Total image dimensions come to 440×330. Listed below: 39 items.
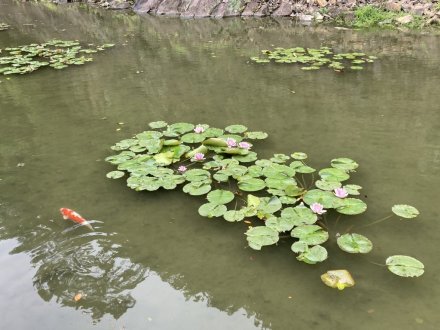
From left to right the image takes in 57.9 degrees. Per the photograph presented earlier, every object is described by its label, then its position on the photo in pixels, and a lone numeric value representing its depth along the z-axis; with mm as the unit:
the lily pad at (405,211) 2289
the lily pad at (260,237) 2088
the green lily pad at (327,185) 2507
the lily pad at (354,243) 2043
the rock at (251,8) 10695
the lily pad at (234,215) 2277
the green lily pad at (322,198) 2355
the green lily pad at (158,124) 3551
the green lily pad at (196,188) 2539
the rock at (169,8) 11383
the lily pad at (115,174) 2770
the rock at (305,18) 9602
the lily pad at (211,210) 2331
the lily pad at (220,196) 2430
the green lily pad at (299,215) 2215
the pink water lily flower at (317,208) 2238
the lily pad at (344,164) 2753
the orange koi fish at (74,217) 2386
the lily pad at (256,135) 3277
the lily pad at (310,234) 2078
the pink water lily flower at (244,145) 3012
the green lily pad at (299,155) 2945
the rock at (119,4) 12992
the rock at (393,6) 9141
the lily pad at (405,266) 1900
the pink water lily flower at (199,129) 3311
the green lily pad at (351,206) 2293
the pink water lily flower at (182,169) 2799
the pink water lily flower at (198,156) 2879
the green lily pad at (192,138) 3223
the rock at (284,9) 10273
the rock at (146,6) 11898
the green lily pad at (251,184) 2543
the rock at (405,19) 8398
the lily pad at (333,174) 2607
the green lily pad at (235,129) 3404
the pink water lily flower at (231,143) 2984
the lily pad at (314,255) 1981
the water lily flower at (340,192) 2369
